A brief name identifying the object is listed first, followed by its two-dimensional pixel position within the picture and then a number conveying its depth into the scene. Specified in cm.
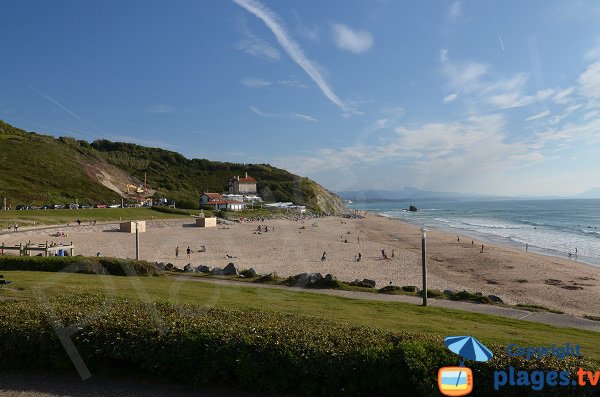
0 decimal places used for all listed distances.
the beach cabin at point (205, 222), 6103
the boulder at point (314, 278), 1725
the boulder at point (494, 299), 1559
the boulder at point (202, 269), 2109
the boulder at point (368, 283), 1747
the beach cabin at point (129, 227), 4824
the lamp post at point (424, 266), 1397
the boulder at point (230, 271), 1995
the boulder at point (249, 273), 1959
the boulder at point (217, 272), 1987
